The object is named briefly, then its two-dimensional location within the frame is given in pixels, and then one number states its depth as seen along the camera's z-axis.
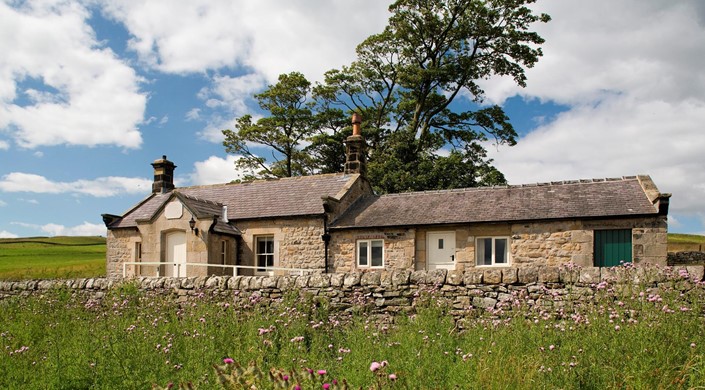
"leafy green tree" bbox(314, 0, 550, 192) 28.77
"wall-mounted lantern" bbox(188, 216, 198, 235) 19.17
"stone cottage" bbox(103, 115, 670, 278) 16.28
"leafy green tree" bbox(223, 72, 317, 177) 33.94
